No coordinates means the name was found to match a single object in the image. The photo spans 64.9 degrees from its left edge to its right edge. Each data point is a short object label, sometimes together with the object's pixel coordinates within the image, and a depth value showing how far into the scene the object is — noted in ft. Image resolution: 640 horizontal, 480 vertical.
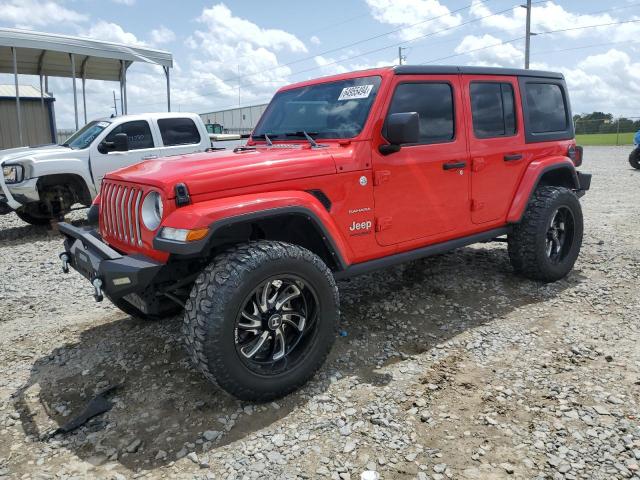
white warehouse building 101.66
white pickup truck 24.89
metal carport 33.01
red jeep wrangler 9.08
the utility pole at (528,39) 94.12
